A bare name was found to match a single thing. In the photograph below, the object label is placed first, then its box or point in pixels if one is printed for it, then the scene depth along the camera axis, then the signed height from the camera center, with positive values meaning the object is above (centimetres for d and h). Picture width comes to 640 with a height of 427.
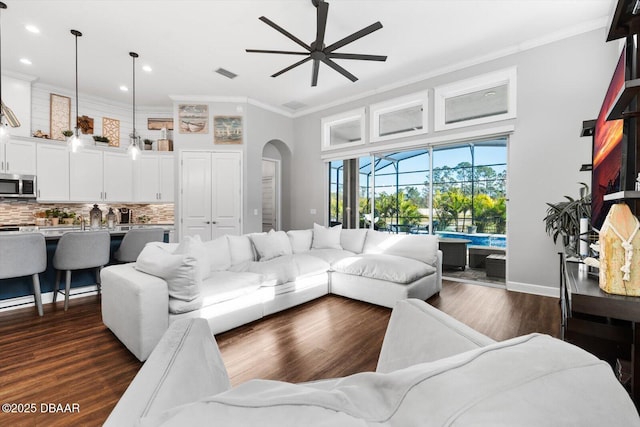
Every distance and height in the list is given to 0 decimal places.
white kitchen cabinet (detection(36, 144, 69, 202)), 502 +70
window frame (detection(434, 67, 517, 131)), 409 +192
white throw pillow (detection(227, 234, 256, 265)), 347 -48
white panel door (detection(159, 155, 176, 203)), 631 +73
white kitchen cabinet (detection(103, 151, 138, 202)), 581 +72
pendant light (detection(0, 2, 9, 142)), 313 +91
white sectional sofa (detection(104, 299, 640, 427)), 34 -24
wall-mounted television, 145 +35
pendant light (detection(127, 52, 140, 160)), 416 +91
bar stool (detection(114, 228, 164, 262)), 363 -43
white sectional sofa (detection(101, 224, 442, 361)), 224 -67
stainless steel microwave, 456 +40
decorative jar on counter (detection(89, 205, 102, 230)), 508 -11
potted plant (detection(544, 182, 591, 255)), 304 -6
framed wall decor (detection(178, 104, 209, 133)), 579 +190
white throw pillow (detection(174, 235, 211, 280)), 264 -38
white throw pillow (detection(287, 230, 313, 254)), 430 -45
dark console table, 113 -58
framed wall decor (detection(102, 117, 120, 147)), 605 +173
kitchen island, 315 -87
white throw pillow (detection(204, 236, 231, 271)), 316 -49
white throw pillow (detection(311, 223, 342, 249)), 458 -43
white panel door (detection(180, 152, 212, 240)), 573 +34
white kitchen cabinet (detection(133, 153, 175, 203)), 619 +72
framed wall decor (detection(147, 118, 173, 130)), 650 +200
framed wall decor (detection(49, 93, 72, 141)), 531 +181
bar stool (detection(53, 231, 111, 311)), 311 -47
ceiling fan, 278 +186
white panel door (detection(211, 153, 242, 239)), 584 +37
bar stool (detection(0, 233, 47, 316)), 273 -46
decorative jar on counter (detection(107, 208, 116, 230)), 530 -16
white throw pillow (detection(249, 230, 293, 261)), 372 -46
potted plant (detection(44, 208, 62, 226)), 527 -9
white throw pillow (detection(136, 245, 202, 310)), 230 -51
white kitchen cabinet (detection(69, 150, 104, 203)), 539 +67
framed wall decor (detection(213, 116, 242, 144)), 586 +168
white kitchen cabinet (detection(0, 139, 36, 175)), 466 +90
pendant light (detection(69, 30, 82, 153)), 354 +86
